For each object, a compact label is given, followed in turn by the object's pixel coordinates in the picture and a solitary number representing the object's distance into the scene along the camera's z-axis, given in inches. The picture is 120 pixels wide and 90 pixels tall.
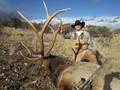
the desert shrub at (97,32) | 498.4
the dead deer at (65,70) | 96.4
